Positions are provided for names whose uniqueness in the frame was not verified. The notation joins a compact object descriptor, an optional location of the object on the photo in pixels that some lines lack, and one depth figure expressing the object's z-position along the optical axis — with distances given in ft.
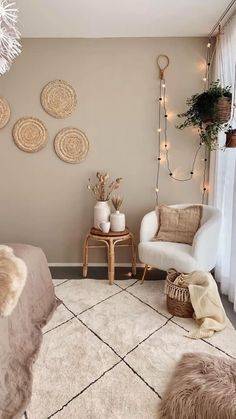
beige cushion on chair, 9.38
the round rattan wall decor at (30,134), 10.35
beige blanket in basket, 6.93
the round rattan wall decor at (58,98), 10.16
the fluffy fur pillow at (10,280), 4.88
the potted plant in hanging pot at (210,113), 8.26
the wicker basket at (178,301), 7.35
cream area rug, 4.79
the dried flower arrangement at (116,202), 9.80
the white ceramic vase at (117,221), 9.66
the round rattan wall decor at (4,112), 10.25
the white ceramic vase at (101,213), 9.80
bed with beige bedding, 4.63
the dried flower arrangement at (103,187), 10.08
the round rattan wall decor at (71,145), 10.38
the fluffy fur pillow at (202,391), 4.39
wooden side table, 9.26
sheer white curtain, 8.44
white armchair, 8.08
